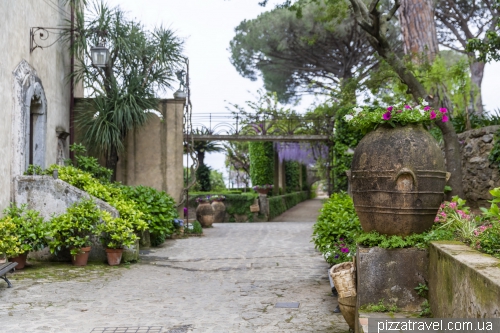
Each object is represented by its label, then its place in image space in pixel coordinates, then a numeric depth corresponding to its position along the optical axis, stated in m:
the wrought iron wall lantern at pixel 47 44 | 8.68
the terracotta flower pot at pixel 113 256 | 7.63
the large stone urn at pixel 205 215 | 14.70
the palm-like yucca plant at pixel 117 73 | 10.42
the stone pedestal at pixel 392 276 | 3.76
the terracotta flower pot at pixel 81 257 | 7.52
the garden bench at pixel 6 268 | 5.60
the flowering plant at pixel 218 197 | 18.41
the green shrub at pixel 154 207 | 9.73
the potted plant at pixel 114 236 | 7.58
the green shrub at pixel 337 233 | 5.62
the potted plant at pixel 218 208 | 18.31
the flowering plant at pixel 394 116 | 3.97
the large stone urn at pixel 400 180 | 3.78
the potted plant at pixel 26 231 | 6.99
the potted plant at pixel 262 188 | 21.73
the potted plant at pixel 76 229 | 7.36
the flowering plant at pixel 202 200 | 16.28
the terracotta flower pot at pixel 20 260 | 7.04
